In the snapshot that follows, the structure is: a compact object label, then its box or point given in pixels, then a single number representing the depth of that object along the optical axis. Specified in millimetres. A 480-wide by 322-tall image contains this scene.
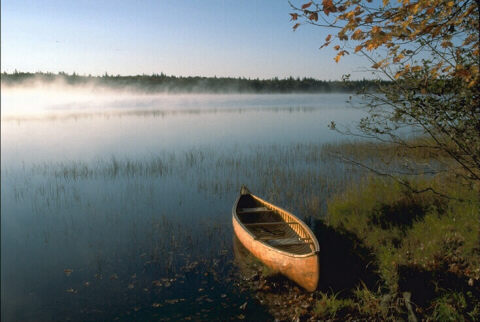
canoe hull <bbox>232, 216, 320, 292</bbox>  6852
